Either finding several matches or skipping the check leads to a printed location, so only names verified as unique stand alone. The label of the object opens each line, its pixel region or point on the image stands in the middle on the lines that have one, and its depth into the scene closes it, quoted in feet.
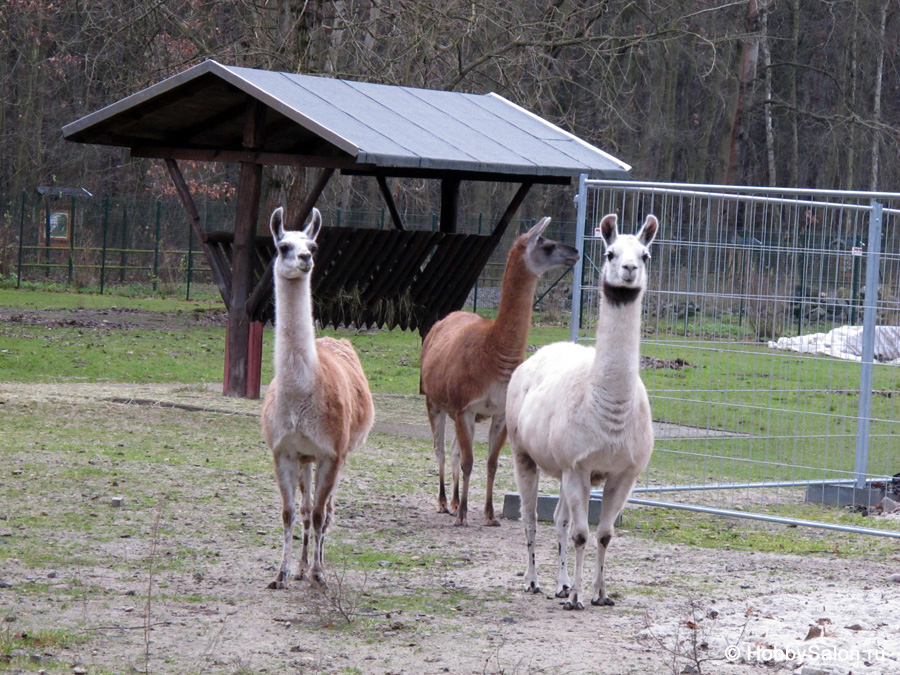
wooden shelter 72.23
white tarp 54.22
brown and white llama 37.78
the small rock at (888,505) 54.24
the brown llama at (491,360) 51.42
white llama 36.96
